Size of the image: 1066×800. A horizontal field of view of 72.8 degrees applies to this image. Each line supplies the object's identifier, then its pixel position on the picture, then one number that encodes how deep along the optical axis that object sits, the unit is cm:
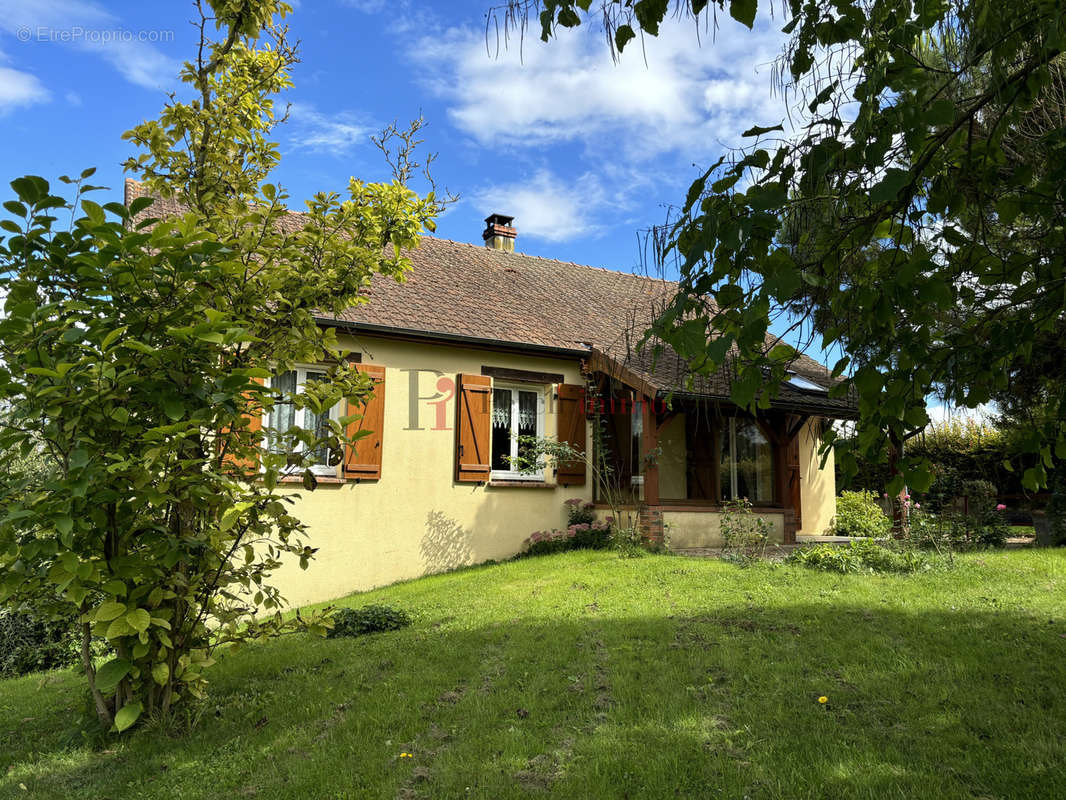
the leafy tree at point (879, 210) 226
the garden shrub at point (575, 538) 1073
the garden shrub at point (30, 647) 759
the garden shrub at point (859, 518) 1366
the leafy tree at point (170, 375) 349
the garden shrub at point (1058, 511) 1170
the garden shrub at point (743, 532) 1009
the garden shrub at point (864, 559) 823
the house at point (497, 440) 1012
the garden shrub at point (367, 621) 667
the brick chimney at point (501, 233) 1653
